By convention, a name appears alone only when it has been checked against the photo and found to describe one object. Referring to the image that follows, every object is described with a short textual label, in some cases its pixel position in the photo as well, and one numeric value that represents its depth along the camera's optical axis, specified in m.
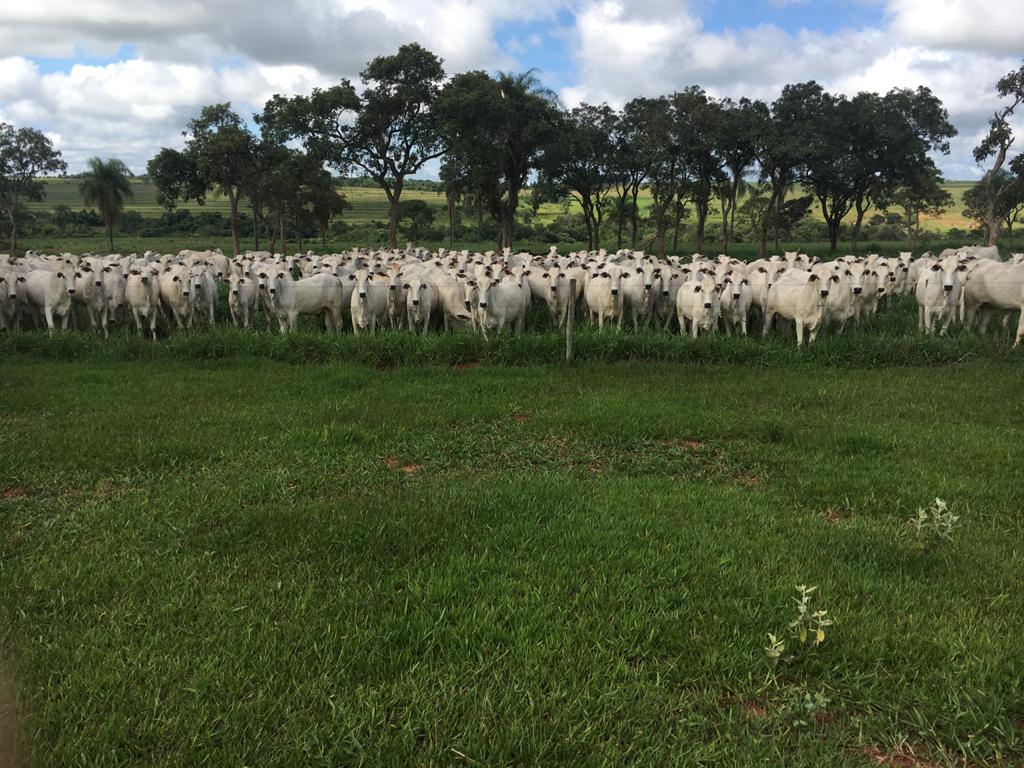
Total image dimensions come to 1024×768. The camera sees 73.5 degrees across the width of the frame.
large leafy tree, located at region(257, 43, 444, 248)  31.92
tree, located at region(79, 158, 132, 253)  45.50
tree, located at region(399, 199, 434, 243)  60.09
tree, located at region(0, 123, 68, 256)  46.72
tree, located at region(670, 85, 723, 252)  34.44
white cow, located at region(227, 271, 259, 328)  16.47
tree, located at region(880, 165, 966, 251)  37.69
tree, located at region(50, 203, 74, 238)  70.62
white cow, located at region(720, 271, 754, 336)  14.48
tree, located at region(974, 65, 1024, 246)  32.62
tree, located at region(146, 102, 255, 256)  36.03
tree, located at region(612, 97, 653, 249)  36.66
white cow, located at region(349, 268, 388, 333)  14.89
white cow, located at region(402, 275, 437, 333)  14.91
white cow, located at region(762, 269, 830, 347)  13.24
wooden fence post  11.27
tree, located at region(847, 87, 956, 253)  34.53
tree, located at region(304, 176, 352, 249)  42.34
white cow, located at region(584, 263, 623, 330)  15.40
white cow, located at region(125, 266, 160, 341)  15.88
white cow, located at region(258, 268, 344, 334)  15.03
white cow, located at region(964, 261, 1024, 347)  13.30
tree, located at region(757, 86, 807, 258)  33.53
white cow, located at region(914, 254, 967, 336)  14.07
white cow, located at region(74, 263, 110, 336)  16.25
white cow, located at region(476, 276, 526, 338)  13.73
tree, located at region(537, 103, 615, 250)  35.41
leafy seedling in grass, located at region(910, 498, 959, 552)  4.47
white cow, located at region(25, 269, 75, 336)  15.94
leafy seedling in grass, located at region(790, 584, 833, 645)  3.39
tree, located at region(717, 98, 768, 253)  34.38
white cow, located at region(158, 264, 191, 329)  16.31
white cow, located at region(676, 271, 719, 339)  13.97
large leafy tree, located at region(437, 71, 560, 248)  31.39
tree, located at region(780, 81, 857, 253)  34.25
